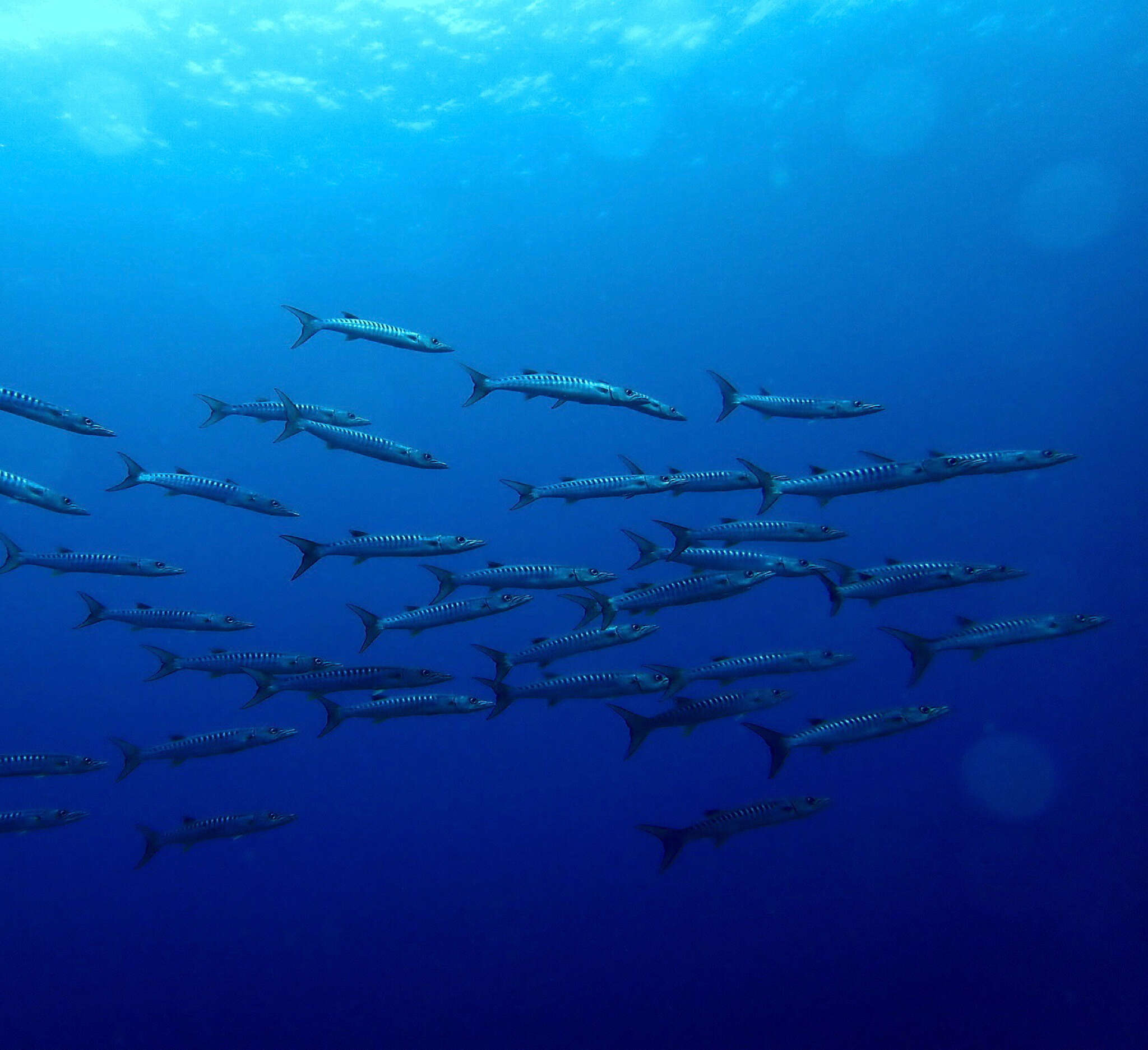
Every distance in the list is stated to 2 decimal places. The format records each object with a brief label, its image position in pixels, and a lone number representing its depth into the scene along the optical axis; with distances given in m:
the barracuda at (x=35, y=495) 6.86
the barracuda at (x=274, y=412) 8.41
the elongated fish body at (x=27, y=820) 8.00
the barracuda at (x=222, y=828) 8.71
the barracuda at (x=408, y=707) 8.03
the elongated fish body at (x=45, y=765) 7.59
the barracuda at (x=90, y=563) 8.28
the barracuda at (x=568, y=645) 7.69
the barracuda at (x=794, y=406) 8.72
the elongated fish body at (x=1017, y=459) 7.34
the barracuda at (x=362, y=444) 8.06
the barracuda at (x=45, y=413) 6.78
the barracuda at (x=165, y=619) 8.64
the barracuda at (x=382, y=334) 8.14
